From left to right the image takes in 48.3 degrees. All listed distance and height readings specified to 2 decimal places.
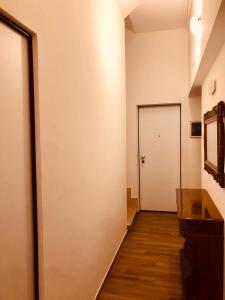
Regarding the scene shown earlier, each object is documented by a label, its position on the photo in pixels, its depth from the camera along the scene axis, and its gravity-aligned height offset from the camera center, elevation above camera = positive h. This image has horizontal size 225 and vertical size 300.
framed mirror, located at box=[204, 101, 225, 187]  1.92 +0.01
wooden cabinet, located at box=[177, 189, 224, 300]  2.00 -0.92
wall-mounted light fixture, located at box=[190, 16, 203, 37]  2.36 +1.18
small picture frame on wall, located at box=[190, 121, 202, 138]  4.27 +0.24
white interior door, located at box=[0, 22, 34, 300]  1.05 -0.12
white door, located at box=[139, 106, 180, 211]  4.50 -0.23
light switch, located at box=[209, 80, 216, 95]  2.25 +0.52
